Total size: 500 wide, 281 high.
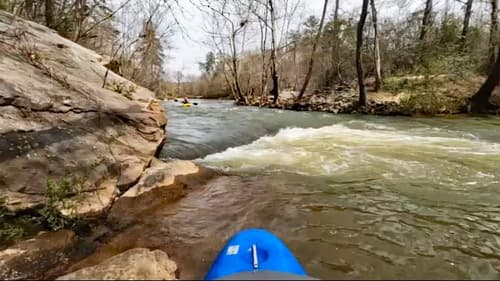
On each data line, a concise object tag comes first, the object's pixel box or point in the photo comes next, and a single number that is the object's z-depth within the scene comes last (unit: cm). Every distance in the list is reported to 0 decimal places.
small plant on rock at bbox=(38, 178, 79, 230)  259
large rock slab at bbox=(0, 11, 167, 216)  281
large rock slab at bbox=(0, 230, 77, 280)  203
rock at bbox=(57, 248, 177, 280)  171
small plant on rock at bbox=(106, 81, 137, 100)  473
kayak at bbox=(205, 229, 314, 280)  160
